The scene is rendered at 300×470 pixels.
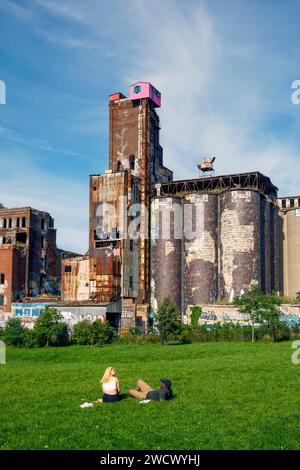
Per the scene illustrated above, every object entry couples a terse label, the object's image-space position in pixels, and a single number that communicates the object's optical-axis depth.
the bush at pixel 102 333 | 45.56
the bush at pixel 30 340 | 44.00
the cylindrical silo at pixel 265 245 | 61.03
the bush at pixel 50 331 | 44.78
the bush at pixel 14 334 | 45.47
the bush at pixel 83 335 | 45.59
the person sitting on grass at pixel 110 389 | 16.52
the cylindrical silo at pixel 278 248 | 65.62
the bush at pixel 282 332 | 42.74
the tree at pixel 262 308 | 42.81
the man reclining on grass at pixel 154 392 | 16.45
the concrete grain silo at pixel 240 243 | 58.97
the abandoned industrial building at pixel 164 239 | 59.53
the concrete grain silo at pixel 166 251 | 63.03
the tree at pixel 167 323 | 44.44
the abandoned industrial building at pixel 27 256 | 67.75
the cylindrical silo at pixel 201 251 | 61.06
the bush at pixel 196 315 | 55.31
